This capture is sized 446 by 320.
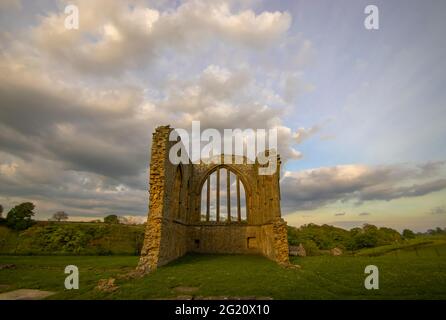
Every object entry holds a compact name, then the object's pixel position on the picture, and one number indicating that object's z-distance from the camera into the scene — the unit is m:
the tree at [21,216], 27.36
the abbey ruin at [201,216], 11.35
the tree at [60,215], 55.84
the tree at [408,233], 54.13
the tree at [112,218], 48.94
